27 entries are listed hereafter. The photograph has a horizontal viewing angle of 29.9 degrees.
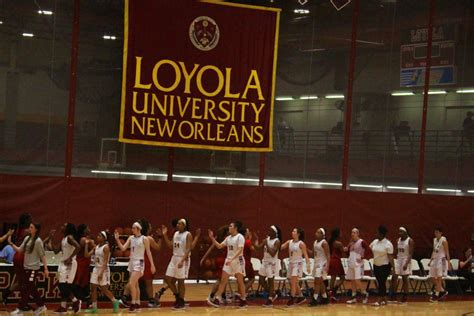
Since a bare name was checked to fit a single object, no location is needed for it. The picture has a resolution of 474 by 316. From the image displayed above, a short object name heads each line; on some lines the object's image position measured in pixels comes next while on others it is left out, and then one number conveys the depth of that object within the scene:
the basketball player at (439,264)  26.12
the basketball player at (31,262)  18.83
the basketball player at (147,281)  20.88
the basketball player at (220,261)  22.19
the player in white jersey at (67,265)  19.23
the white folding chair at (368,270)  25.59
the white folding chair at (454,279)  27.22
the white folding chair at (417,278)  26.30
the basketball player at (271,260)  22.80
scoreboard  30.62
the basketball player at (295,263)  22.83
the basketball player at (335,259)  23.72
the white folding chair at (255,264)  24.78
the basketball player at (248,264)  22.84
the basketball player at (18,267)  18.88
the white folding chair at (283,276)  24.20
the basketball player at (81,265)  19.56
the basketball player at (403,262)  25.08
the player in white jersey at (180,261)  21.22
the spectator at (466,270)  27.52
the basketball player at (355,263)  24.33
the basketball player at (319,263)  22.89
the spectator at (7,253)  20.80
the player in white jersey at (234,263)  21.67
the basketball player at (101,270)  19.70
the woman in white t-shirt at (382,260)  23.64
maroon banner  24.91
